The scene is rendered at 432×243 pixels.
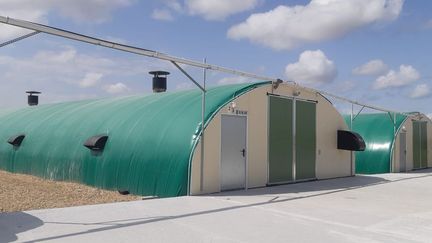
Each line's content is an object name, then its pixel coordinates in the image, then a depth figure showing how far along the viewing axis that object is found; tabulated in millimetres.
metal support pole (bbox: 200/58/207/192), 12766
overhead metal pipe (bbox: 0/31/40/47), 8198
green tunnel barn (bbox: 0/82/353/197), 13102
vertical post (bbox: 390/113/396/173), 23717
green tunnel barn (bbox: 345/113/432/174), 24031
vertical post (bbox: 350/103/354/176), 20031
